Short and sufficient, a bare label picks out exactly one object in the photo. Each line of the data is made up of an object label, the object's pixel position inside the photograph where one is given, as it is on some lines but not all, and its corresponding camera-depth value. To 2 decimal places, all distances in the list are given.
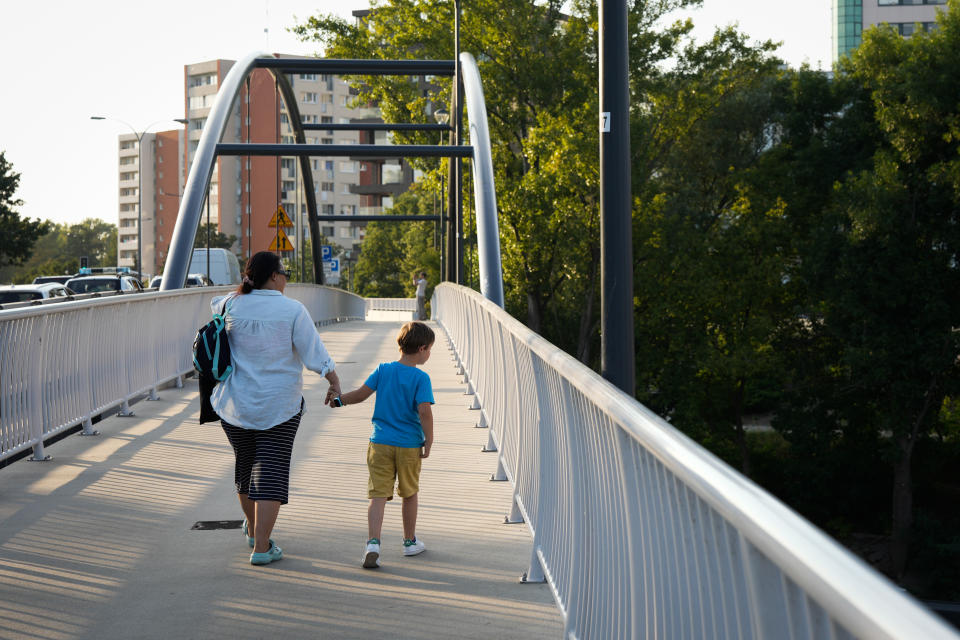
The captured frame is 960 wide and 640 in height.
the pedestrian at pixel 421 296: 36.28
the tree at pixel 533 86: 38.12
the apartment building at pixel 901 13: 89.50
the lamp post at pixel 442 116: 39.98
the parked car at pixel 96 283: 29.56
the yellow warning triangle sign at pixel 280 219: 25.24
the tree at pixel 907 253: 33.16
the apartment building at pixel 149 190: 125.58
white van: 39.88
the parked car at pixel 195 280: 34.97
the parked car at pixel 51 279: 35.92
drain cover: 6.45
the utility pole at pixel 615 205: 5.94
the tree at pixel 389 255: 89.10
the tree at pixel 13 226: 58.22
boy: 5.52
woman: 5.52
